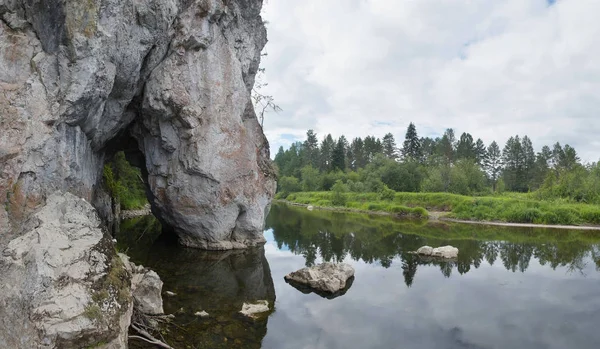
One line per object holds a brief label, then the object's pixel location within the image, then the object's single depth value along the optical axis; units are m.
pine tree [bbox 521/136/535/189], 74.29
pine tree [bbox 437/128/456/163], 81.14
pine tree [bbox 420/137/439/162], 97.49
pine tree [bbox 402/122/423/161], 79.06
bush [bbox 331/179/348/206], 61.33
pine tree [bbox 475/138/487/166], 84.69
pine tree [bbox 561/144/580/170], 69.79
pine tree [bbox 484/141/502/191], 84.06
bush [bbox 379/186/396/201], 55.69
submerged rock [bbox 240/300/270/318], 11.76
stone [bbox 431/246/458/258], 21.97
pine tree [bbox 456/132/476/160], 79.35
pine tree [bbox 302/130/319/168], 95.38
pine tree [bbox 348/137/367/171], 93.38
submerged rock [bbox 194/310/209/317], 11.12
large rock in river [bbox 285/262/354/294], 14.91
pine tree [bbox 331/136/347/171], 82.44
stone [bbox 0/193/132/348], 6.76
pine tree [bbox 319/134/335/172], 92.69
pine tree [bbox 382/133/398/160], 91.76
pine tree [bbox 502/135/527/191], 75.12
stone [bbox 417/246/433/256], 22.29
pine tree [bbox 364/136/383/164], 92.25
